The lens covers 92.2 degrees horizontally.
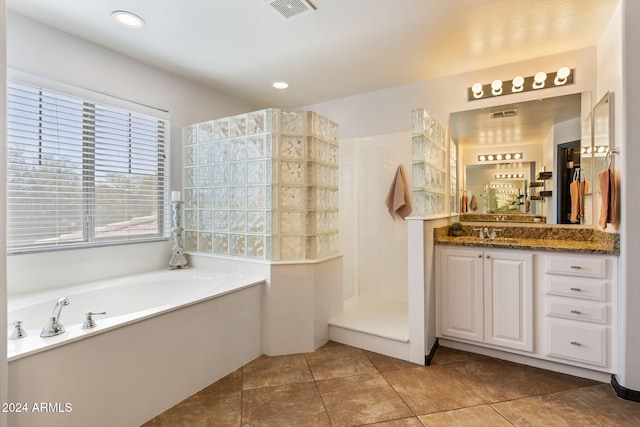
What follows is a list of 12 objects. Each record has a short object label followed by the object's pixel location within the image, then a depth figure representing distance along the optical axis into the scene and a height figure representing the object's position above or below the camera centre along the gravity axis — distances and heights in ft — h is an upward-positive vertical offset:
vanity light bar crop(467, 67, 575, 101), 8.31 +3.63
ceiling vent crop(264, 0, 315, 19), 6.30 +4.29
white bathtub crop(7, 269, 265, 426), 4.41 -2.43
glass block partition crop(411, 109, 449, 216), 7.65 +1.24
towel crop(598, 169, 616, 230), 6.48 +0.32
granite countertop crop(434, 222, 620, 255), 6.74 -0.73
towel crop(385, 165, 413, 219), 10.96 +0.55
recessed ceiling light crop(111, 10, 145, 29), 6.69 +4.32
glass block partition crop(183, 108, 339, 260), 8.34 +0.75
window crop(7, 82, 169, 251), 6.77 +1.02
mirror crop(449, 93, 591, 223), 8.47 +1.82
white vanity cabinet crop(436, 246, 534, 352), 7.32 -2.13
